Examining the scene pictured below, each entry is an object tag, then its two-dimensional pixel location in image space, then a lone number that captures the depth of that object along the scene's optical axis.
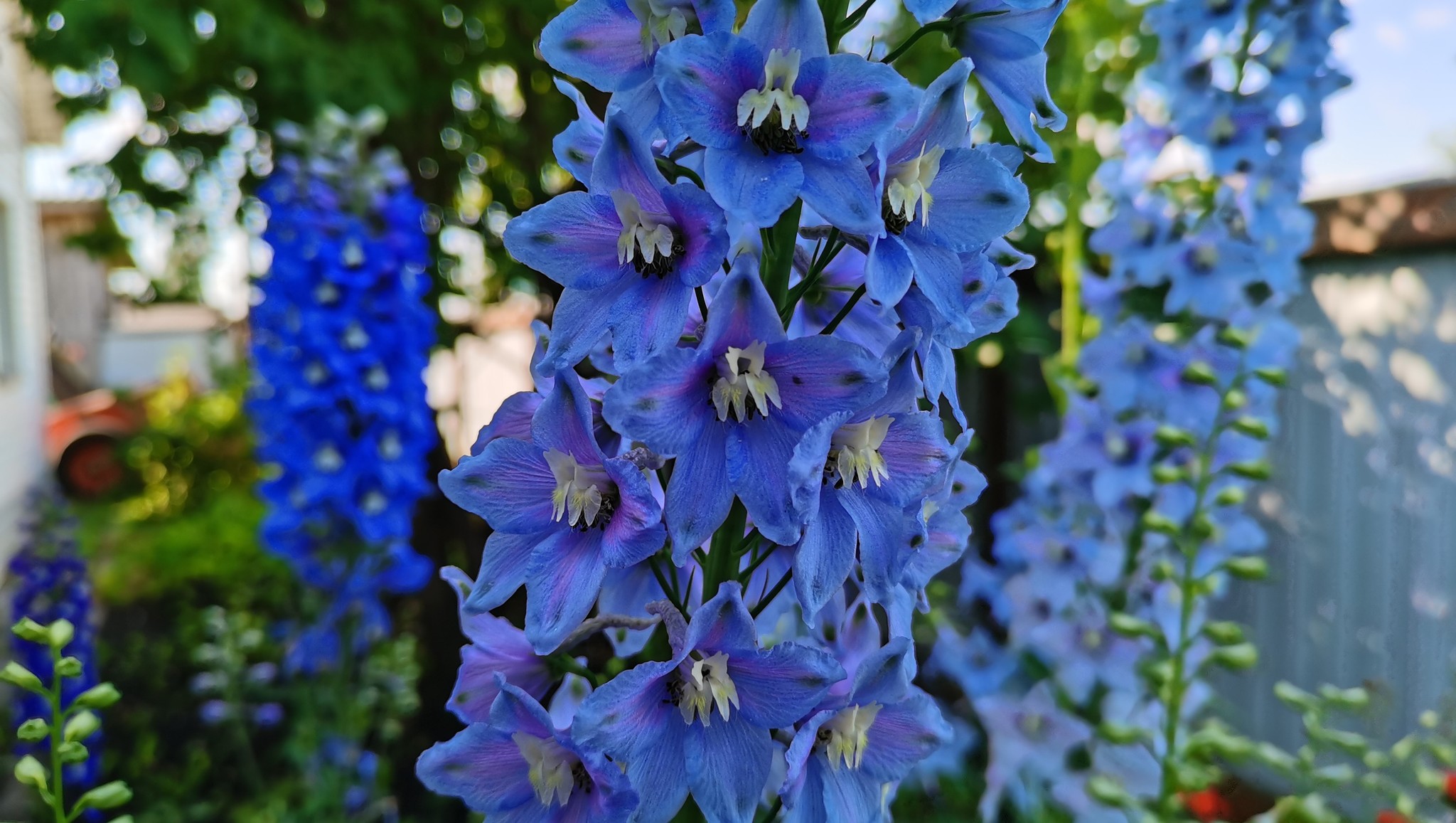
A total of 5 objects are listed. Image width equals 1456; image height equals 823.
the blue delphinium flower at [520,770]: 0.22
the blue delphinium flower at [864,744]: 0.22
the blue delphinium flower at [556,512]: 0.21
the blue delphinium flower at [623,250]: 0.22
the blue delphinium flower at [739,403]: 0.20
